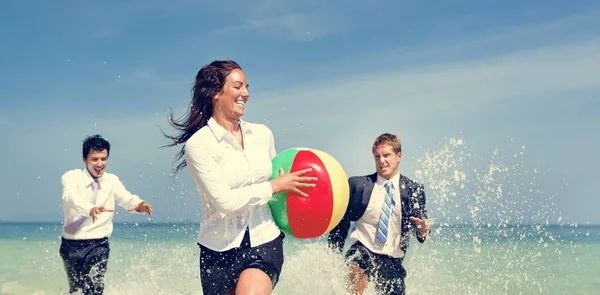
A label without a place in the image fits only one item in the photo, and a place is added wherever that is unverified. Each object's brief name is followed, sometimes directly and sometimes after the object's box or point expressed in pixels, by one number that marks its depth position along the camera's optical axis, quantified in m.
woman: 4.28
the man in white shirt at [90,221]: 7.82
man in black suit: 6.32
